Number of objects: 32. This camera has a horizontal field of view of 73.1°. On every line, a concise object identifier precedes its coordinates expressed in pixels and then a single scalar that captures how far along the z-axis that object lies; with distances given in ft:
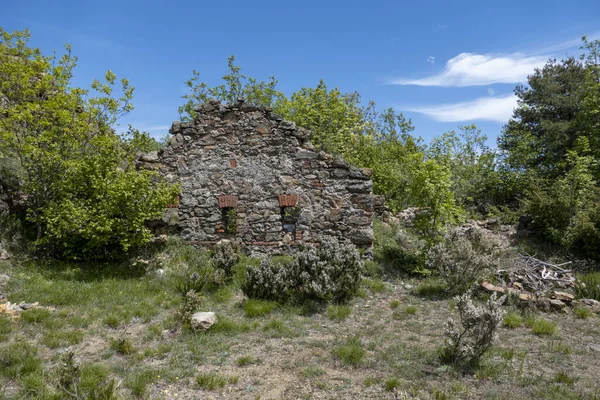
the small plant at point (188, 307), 21.22
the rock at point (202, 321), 20.71
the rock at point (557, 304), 24.93
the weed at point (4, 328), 19.08
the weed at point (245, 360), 17.78
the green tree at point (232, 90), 82.48
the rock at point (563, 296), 25.82
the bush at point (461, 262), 26.94
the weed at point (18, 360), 16.31
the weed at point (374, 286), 28.25
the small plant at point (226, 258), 28.30
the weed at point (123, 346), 18.54
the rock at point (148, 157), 33.53
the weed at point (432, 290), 27.58
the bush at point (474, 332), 17.38
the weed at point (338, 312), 23.55
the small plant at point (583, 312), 24.07
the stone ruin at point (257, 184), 33.09
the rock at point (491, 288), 26.81
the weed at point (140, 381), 15.26
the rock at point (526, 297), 25.37
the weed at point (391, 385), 15.62
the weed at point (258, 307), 23.39
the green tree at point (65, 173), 28.25
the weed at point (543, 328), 21.23
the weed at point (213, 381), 15.83
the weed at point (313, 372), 16.71
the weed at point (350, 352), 17.80
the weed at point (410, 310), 24.52
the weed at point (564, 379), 15.83
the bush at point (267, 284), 24.89
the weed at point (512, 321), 22.22
